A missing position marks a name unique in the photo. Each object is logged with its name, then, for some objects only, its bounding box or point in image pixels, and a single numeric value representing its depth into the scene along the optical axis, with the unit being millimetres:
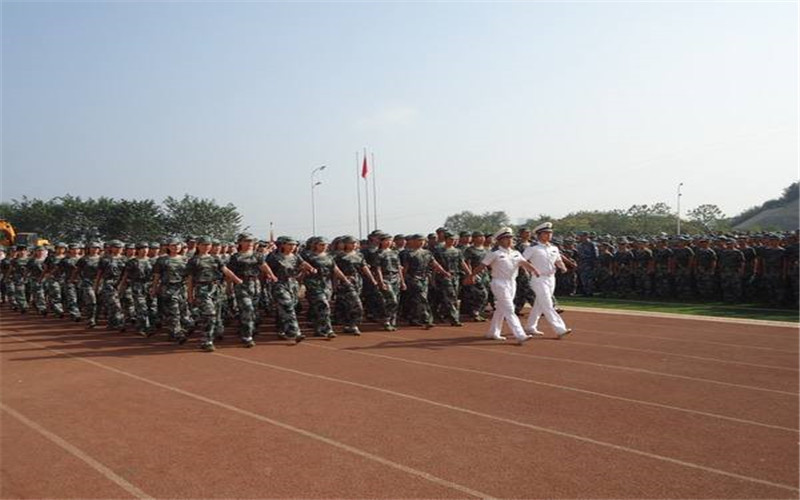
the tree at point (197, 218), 44969
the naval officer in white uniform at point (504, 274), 9750
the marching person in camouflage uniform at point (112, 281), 11625
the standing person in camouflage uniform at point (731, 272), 15148
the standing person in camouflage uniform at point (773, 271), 14383
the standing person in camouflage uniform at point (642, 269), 17094
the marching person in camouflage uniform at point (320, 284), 10461
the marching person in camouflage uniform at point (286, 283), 10000
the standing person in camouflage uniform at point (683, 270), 16312
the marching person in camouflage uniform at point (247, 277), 9641
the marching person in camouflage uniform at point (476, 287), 12422
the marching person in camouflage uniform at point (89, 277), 12156
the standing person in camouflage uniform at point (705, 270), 15766
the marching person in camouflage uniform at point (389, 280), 11320
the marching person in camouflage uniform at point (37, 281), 14852
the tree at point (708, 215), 68500
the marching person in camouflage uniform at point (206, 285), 9367
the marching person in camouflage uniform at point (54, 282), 14274
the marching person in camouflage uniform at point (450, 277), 11828
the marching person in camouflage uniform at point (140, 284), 11039
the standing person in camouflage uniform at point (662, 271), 16766
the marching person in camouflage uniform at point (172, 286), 9925
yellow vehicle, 27542
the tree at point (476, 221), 78012
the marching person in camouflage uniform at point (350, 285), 10797
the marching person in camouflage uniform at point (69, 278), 13445
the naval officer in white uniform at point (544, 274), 9758
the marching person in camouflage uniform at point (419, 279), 11664
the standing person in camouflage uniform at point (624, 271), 17609
